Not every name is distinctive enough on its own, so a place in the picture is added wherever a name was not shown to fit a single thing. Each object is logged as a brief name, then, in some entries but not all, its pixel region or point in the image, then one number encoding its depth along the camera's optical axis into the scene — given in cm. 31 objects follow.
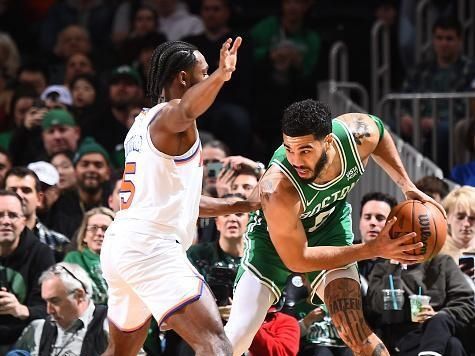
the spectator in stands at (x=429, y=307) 1296
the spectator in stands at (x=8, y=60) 2017
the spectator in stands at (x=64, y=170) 1649
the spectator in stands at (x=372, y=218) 1401
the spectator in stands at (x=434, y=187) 1446
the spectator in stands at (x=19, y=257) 1392
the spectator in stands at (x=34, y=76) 1981
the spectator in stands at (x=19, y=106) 1900
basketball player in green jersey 1071
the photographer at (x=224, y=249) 1372
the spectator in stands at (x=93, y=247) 1401
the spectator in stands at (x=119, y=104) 1850
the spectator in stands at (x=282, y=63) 1952
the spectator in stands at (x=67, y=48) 2055
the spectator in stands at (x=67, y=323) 1306
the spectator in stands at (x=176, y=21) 2045
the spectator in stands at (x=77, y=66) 1993
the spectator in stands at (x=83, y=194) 1602
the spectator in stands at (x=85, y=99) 1878
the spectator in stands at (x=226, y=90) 1849
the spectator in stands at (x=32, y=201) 1490
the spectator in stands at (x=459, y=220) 1392
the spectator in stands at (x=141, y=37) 1986
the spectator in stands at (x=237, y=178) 1436
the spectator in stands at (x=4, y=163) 1649
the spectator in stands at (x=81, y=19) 2141
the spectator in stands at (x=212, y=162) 1554
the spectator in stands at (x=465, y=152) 1580
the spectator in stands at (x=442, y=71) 1762
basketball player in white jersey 987
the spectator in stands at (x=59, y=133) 1766
